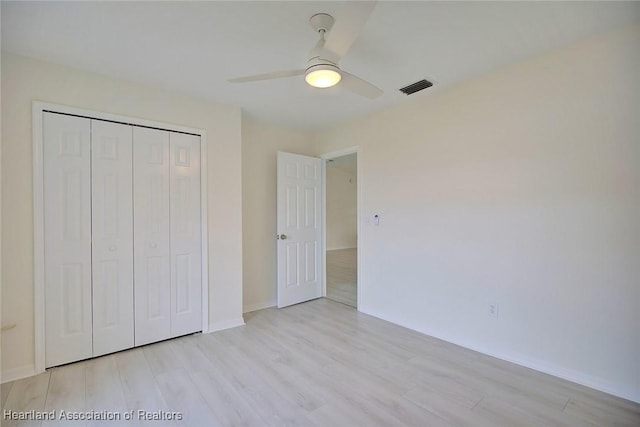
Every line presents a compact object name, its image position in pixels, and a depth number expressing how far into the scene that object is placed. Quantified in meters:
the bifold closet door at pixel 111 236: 2.46
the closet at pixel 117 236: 2.31
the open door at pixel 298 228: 3.80
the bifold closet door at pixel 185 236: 2.85
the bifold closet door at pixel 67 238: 2.27
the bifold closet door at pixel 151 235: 2.65
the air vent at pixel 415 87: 2.66
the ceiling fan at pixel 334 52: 1.36
